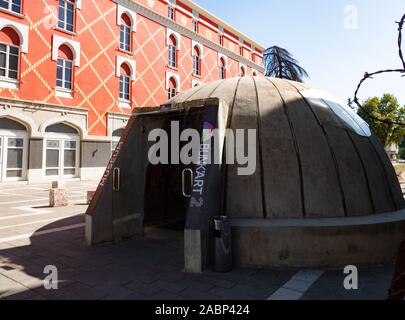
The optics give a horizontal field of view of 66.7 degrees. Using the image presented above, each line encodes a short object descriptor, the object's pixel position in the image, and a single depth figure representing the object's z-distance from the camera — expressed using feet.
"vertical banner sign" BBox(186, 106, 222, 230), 20.59
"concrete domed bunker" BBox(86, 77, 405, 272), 20.97
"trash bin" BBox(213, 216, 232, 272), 20.33
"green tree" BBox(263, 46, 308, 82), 93.30
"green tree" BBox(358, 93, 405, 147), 105.82
